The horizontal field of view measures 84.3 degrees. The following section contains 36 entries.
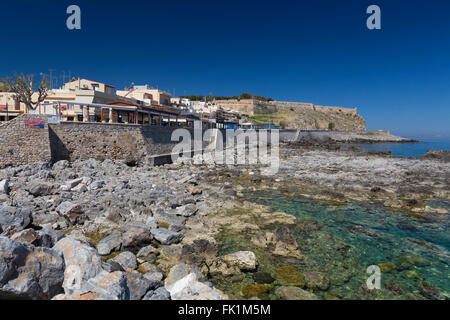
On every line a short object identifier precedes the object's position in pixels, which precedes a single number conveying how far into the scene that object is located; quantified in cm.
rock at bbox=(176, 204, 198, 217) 1109
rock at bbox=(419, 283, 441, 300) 624
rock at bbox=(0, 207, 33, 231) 798
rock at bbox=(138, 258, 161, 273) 667
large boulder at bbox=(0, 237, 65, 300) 441
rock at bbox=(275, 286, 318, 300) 588
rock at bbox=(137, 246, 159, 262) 741
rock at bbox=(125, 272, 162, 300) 519
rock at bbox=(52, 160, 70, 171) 1737
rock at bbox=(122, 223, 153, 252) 788
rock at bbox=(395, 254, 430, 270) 760
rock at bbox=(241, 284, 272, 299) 607
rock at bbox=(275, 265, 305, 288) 652
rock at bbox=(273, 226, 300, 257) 811
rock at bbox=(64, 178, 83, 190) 1344
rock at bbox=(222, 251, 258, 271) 718
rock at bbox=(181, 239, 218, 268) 735
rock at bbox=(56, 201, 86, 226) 971
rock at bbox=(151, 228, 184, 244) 848
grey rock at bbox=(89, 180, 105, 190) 1378
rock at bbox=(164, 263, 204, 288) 619
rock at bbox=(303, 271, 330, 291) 644
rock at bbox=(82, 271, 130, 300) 457
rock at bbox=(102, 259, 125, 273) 574
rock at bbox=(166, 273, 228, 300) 527
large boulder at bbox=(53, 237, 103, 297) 504
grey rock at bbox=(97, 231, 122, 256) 756
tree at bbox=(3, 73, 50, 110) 2502
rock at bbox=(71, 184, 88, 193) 1323
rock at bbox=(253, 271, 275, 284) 662
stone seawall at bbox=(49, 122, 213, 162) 1909
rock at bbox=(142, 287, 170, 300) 517
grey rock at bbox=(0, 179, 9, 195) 1195
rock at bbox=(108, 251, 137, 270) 677
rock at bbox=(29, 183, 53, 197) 1212
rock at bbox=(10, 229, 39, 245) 655
